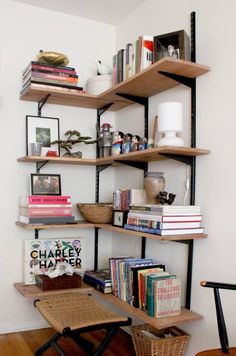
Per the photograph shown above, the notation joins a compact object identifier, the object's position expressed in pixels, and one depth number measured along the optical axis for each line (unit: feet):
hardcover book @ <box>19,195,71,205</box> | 8.84
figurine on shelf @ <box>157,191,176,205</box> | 7.39
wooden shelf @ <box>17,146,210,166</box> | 6.85
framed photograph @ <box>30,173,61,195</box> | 9.36
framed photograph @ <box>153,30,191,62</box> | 7.20
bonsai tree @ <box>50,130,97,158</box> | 9.40
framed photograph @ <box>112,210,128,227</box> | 8.31
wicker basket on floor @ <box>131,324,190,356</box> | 7.08
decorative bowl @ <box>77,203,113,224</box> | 9.26
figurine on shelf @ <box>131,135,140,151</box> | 8.34
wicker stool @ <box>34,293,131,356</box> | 6.79
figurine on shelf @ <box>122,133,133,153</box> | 8.56
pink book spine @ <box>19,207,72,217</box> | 8.80
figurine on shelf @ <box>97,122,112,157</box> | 9.54
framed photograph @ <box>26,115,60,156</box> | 9.39
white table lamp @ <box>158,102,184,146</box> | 7.09
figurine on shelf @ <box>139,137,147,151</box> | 8.04
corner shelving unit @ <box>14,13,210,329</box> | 6.95
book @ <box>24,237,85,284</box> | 9.49
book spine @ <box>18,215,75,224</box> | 8.75
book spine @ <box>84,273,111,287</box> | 8.63
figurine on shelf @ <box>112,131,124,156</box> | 8.92
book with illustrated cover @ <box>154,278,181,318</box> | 6.89
